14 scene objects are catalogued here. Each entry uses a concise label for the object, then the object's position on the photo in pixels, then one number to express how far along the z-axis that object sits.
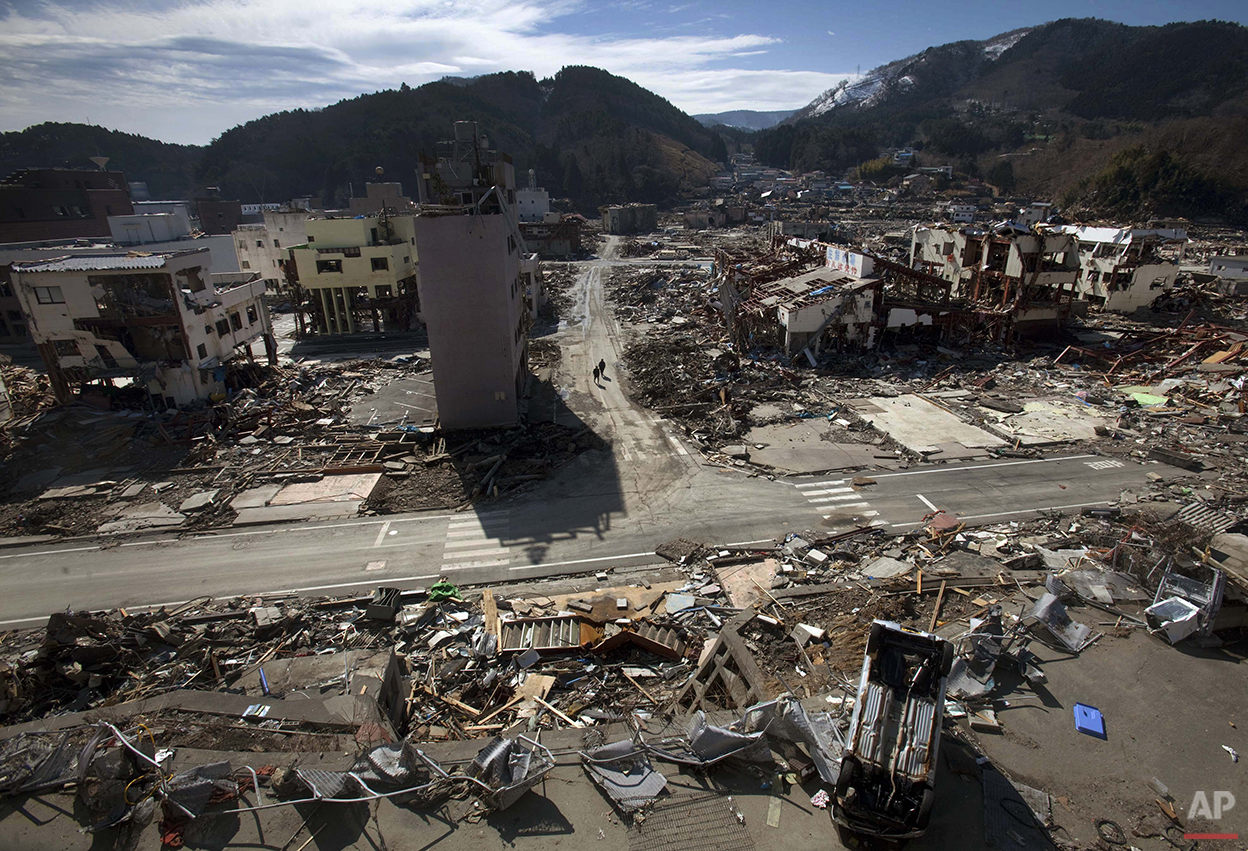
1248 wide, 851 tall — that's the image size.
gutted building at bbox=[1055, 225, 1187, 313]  39.94
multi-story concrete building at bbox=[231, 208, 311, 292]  53.50
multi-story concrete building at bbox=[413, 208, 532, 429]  22.14
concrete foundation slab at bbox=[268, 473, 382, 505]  19.81
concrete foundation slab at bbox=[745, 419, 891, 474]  21.36
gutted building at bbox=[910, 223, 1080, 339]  34.44
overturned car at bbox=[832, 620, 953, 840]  7.14
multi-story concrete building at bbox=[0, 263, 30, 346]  39.34
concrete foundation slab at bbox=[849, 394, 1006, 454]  22.91
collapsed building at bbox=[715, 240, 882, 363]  32.50
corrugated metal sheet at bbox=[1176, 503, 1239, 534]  12.65
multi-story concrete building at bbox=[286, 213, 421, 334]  40.84
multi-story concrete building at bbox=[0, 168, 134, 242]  49.84
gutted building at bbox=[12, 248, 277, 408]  25.78
